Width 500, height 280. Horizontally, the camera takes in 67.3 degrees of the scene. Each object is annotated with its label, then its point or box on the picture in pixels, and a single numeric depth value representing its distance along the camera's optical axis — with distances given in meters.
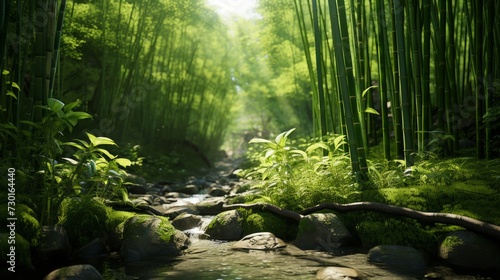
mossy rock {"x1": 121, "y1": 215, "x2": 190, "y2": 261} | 2.69
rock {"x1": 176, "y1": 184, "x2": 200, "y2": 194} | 6.69
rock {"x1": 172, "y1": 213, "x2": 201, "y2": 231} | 3.70
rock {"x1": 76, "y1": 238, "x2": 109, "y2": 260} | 2.71
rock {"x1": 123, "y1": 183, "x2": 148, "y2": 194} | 5.76
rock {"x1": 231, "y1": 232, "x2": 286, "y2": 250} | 2.81
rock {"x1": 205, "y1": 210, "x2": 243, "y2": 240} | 3.22
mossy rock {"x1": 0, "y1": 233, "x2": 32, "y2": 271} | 2.01
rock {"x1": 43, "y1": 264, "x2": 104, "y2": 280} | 1.92
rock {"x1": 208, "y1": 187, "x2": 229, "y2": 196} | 6.23
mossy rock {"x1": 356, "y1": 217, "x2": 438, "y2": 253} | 2.48
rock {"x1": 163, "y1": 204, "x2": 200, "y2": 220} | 4.07
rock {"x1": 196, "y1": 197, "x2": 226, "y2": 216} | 4.39
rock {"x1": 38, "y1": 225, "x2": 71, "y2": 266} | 2.41
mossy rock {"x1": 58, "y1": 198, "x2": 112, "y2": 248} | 2.76
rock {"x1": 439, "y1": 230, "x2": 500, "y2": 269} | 2.15
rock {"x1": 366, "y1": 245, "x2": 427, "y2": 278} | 2.20
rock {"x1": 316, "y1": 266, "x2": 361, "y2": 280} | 1.99
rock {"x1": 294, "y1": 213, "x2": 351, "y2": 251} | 2.74
